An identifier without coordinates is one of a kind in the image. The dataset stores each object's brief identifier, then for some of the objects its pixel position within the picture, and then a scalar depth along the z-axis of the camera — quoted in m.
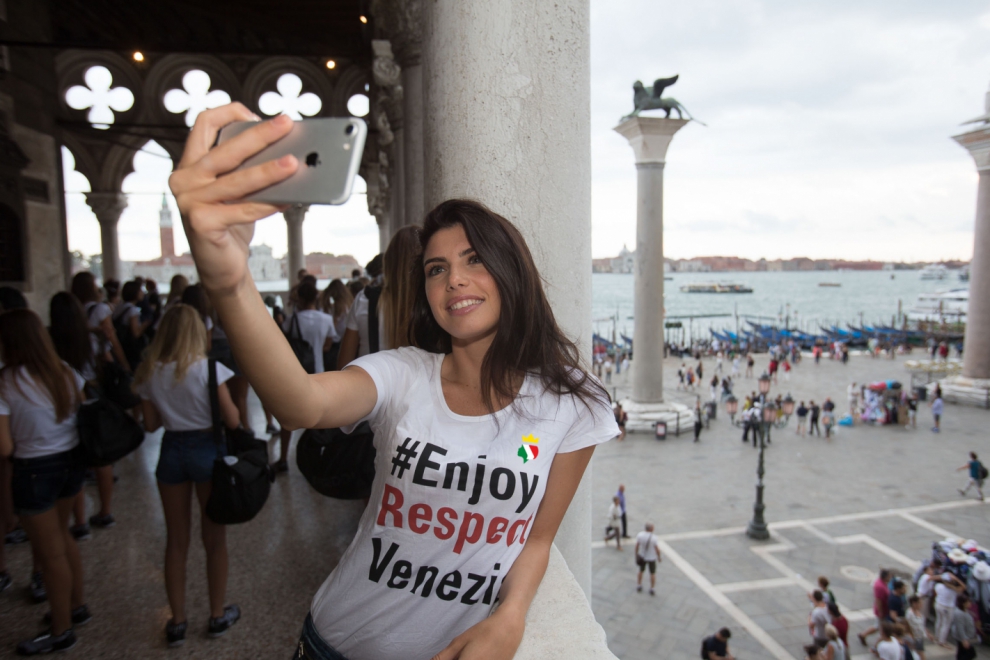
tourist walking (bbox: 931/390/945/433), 18.31
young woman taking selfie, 1.27
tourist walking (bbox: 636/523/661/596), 9.14
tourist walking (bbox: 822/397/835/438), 18.03
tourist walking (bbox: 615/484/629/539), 10.85
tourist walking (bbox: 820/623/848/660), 6.70
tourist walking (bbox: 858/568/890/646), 8.12
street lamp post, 11.09
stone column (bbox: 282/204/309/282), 14.08
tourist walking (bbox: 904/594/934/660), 7.73
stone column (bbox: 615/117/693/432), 15.66
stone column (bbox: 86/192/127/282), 13.91
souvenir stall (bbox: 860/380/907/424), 19.70
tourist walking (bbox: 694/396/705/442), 17.27
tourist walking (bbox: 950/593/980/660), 7.79
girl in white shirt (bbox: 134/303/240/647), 3.05
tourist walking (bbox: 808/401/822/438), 18.56
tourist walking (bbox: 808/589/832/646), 7.50
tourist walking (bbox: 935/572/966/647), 8.06
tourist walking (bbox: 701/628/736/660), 6.73
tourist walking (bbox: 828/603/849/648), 7.48
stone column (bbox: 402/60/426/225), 4.07
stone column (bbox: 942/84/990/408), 18.23
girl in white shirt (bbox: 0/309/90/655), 2.96
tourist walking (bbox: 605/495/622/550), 10.70
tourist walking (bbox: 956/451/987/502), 12.87
